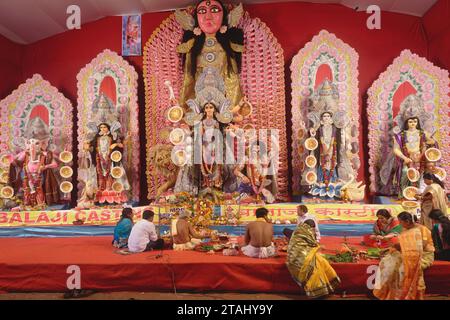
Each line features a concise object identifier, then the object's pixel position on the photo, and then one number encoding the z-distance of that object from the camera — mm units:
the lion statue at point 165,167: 6336
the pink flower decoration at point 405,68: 6418
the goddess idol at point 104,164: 6367
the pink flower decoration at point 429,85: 6347
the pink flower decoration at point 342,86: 6473
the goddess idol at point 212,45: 6598
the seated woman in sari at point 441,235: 3912
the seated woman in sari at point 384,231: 4402
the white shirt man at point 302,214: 4391
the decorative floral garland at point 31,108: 6723
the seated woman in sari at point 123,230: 4711
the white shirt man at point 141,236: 4410
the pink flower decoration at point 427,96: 6332
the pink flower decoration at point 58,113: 6852
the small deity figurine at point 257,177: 6129
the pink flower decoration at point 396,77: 6449
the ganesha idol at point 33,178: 6332
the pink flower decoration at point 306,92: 6566
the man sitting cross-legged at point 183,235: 4551
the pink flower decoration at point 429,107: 6297
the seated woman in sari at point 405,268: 3561
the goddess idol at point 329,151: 6070
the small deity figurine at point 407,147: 5941
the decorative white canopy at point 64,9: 6496
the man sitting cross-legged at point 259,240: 4090
